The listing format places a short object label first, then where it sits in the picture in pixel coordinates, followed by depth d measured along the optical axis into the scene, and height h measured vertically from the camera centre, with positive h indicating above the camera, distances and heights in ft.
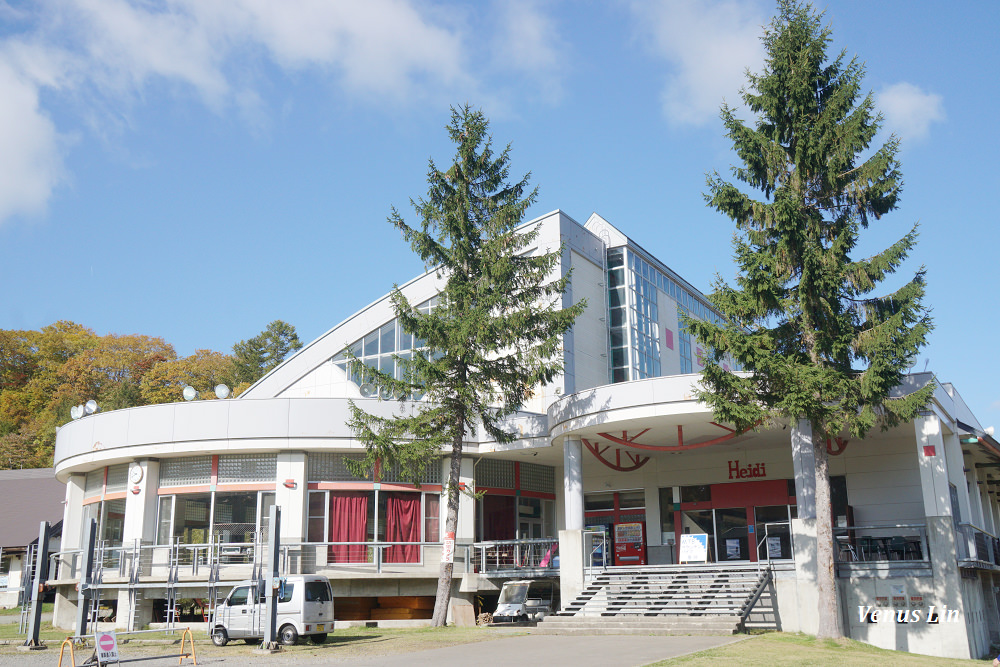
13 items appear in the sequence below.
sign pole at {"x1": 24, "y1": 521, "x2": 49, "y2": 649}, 62.03 -4.18
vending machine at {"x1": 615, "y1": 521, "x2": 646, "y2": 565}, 97.40 -1.18
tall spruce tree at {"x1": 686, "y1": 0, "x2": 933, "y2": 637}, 54.95 +16.81
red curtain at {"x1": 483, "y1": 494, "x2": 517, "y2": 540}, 93.20 +1.89
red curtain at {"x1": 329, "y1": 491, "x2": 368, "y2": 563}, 84.38 +1.20
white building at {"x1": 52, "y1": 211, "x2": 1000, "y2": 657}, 67.72 +3.64
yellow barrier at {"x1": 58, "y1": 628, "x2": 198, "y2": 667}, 43.13 -6.68
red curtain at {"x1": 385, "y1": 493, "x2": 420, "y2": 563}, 86.43 +1.17
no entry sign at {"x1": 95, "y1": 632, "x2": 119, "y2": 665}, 43.68 -5.46
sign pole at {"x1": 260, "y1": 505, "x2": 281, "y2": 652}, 56.13 -4.40
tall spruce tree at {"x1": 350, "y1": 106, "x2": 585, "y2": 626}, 73.56 +18.09
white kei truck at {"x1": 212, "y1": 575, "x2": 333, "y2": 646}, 62.54 -5.48
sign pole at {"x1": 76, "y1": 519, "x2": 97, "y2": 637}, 57.41 -2.61
